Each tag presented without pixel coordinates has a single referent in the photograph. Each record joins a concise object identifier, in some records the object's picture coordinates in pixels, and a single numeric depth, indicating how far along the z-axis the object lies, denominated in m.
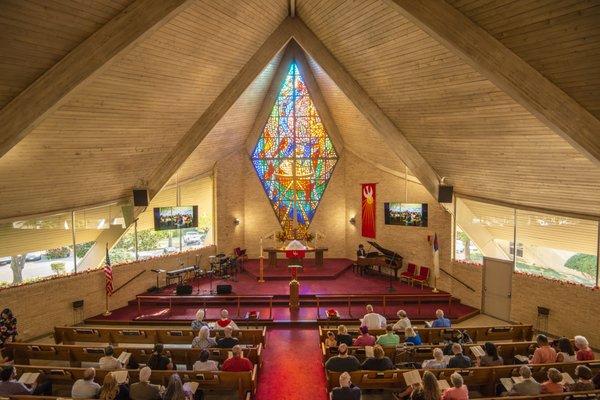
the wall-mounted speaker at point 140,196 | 12.96
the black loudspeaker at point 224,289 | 13.02
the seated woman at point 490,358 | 7.16
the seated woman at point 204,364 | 6.98
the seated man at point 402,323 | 9.10
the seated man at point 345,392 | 5.80
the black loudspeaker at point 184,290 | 13.35
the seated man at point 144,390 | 5.96
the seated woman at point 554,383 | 5.91
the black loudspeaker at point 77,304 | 12.01
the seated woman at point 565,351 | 7.23
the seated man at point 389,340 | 8.03
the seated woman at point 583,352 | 7.29
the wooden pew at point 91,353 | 7.86
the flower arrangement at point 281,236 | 17.36
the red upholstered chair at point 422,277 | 14.84
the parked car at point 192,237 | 17.14
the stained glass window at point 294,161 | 17.86
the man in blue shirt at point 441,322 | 9.15
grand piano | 15.46
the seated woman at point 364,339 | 8.15
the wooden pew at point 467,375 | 6.71
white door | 12.41
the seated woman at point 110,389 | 5.65
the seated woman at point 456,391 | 5.64
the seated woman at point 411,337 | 8.09
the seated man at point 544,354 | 7.11
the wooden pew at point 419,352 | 7.77
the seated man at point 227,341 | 8.16
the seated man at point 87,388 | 6.06
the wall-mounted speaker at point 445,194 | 12.88
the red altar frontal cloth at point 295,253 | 14.51
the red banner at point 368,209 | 17.20
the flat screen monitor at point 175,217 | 14.66
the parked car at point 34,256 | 12.16
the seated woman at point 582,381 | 5.77
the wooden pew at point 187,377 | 6.71
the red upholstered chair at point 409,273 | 15.33
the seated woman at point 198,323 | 9.05
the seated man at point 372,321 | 9.31
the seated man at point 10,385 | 6.14
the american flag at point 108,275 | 12.59
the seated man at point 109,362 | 6.97
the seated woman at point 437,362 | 6.77
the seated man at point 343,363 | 6.96
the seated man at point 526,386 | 5.98
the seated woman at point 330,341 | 8.30
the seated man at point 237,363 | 7.05
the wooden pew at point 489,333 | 8.78
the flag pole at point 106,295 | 12.65
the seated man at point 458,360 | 6.92
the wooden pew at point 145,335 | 9.12
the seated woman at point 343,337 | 8.44
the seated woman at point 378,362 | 6.89
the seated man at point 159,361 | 7.02
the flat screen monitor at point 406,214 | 15.01
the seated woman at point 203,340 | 8.04
